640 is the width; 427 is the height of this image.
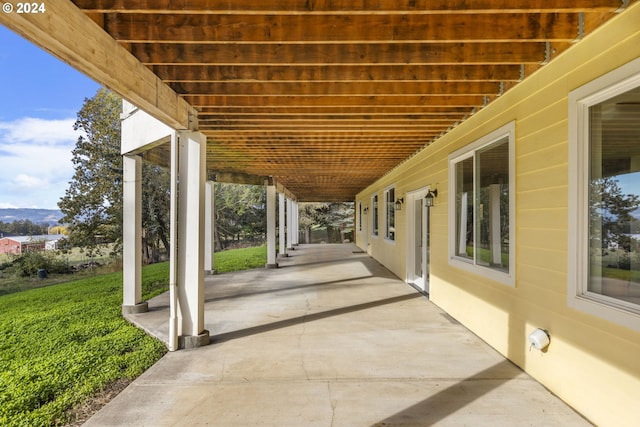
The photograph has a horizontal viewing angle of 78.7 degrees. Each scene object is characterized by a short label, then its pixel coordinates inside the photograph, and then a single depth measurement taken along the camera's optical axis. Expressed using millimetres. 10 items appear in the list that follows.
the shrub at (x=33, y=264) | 15203
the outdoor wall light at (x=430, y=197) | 6409
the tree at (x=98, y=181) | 16344
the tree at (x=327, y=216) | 30234
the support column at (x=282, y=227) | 14635
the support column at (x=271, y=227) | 11492
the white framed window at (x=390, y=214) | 10520
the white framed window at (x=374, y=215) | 13705
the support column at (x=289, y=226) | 18797
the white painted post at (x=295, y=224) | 20608
